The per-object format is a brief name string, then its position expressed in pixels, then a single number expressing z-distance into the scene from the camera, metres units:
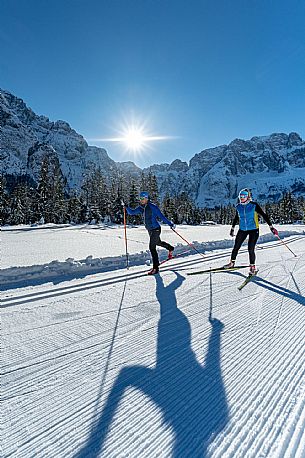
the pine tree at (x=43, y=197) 44.44
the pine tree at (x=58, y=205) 48.94
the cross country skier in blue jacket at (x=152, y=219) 6.57
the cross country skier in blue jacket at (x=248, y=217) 6.26
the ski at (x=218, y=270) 5.98
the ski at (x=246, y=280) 4.86
